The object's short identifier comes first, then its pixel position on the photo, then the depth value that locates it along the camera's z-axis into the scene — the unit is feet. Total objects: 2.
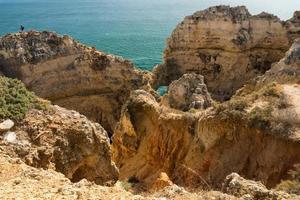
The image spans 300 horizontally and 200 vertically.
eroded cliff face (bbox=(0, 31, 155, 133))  99.45
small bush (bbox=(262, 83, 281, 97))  58.70
